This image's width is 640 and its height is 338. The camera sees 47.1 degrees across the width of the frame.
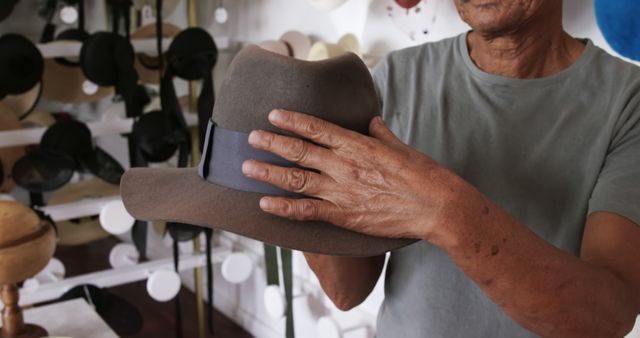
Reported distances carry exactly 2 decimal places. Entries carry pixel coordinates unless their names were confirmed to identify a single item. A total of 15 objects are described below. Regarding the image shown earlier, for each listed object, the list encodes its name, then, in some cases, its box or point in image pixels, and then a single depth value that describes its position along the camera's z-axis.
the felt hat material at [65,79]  2.41
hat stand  1.41
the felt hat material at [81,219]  2.49
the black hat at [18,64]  1.97
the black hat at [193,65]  2.26
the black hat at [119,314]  2.32
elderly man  0.76
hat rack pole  2.48
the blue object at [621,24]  1.18
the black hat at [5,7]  2.06
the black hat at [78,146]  2.12
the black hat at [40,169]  2.13
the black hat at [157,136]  2.22
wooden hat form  1.36
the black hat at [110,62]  2.15
